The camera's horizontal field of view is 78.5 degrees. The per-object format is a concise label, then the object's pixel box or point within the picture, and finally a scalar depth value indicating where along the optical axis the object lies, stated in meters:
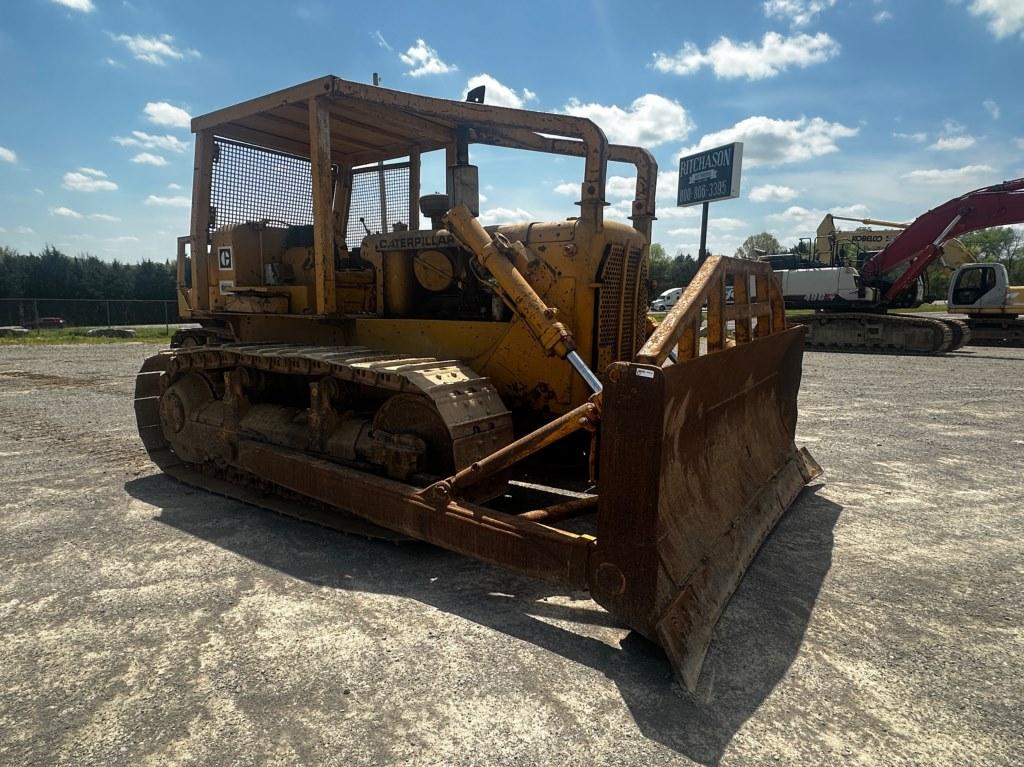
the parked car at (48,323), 31.12
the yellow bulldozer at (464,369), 2.93
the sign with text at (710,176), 12.09
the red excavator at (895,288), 16.69
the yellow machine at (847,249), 21.48
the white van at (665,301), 35.78
